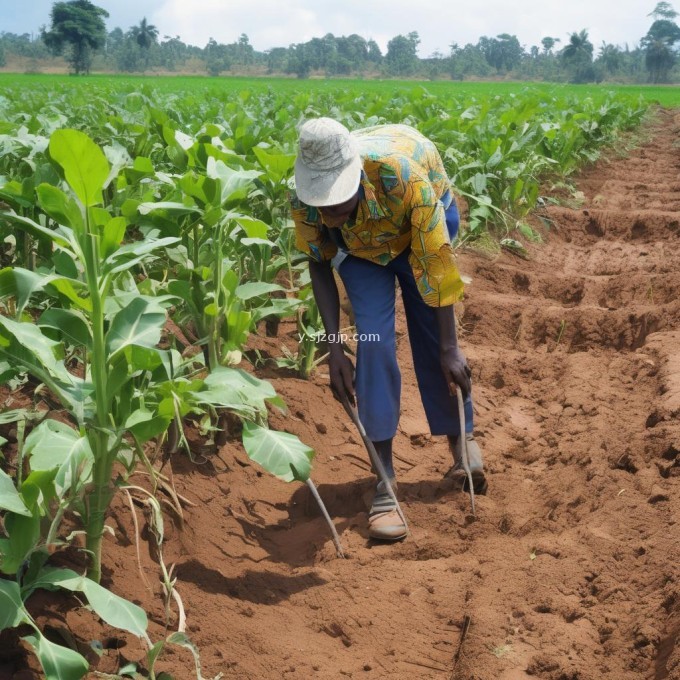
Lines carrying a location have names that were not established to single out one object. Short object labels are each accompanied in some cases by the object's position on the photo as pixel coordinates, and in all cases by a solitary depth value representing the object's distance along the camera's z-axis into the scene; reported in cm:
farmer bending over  297
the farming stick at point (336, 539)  317
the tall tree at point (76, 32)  8075
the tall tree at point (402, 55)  10588
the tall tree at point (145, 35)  10562
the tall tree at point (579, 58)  9931
